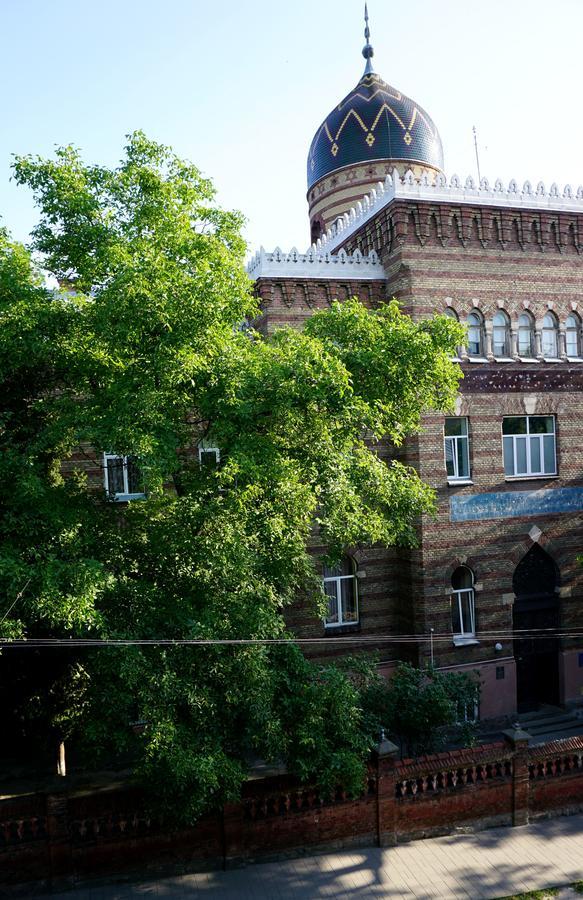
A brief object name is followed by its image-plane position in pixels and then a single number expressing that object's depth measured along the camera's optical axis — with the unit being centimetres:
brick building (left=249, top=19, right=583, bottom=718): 1827
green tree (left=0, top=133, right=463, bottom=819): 1016
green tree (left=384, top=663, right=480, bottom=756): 1414
